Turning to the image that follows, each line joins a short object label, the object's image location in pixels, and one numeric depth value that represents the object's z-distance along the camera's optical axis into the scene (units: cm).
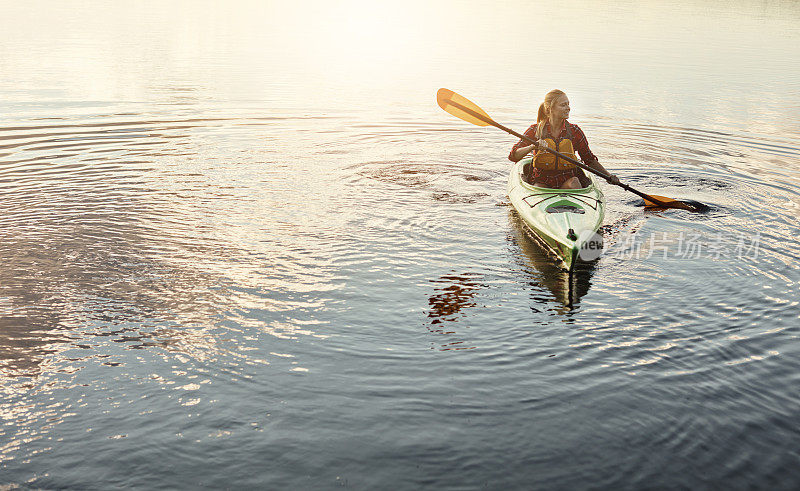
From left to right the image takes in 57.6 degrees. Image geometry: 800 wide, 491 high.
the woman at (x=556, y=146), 934
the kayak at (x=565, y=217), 781
